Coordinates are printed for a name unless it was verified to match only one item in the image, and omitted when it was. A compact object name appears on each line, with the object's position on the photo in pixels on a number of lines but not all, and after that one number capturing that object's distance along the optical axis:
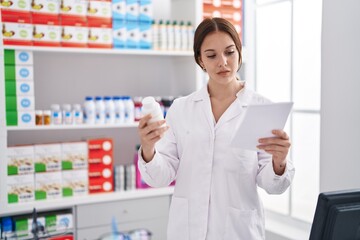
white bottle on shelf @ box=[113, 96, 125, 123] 3.16
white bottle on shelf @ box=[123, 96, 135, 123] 3.19
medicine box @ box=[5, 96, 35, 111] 2.82
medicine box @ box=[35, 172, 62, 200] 2.93
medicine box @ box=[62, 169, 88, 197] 3.01
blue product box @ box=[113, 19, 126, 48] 3.13
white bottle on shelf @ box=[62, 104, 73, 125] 3.01
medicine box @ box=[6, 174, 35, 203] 2.84
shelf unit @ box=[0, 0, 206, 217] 3.15
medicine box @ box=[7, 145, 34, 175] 2.82
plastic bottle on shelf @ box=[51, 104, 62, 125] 2.97
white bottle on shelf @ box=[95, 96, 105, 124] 3.10
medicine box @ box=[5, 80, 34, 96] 2.81
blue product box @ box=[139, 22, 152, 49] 3.23
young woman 1.81
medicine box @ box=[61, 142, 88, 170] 2.99
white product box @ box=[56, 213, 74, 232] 2.93
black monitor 1.08
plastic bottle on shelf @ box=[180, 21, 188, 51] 3.39
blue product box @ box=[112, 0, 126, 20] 3.10
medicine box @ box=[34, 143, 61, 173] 2.91
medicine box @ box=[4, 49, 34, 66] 2.81
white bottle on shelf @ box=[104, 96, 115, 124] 3.13
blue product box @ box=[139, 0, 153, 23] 3.21
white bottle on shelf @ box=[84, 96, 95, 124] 3.06
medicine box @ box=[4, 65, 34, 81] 2.81
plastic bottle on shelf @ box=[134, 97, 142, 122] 3.25
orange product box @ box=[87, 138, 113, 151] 3.08
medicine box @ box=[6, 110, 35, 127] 2.83
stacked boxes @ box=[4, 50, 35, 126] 2.81
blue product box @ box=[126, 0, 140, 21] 3.16
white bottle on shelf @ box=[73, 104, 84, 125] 3.04
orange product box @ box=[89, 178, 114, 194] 3.12
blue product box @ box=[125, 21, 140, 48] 3.18
